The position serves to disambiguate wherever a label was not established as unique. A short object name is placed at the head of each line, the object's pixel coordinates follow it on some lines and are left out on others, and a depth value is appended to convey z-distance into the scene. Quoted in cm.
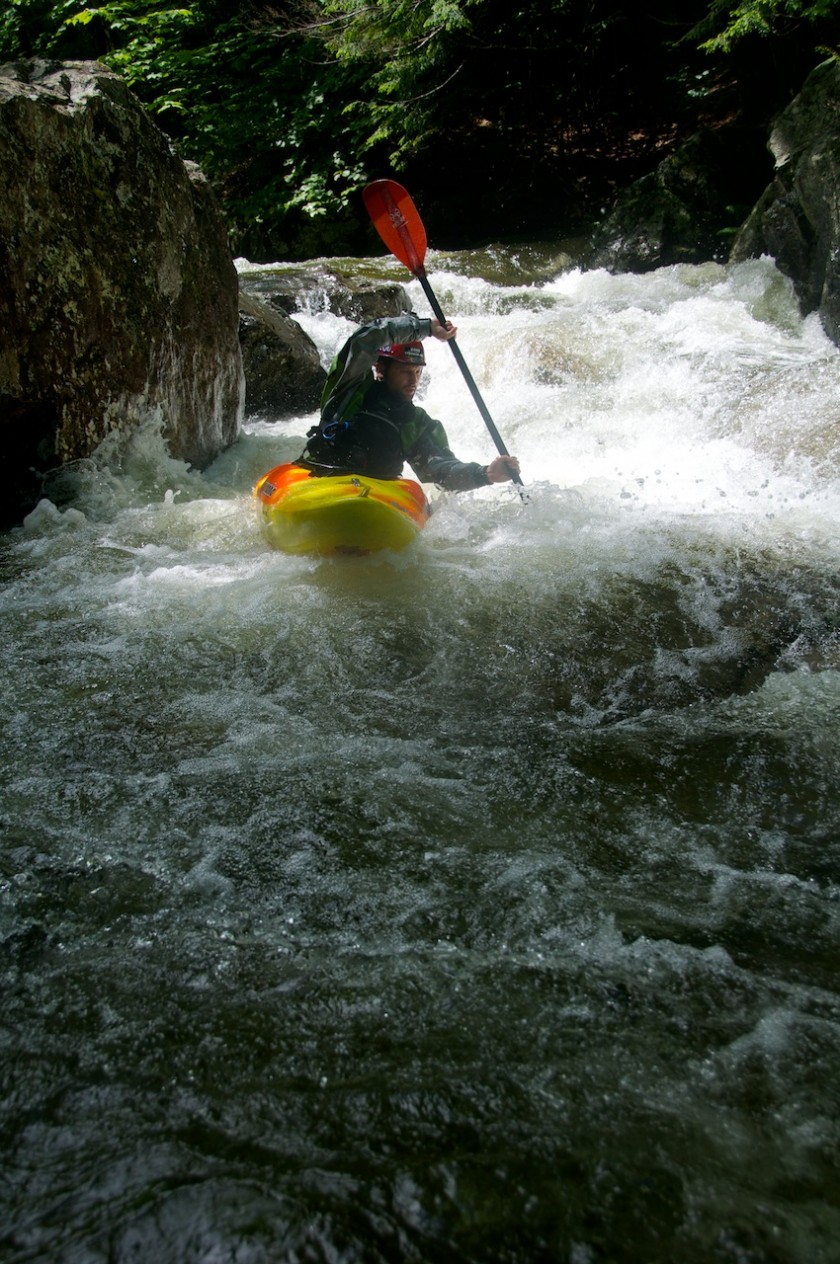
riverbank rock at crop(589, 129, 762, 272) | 923
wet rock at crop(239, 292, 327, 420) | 689
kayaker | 431
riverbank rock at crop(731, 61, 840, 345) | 635
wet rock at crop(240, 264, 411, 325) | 823
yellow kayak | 385
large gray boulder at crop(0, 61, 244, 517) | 412
